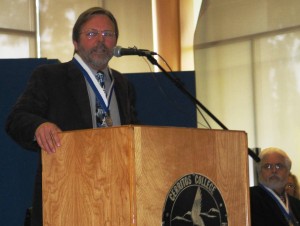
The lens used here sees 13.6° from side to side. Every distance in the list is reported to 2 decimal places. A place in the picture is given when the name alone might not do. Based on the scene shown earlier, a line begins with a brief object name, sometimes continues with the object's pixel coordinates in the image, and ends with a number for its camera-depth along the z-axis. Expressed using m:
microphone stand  5.72
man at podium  4.49
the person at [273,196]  8.69
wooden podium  3.50
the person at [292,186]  11.84
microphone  5.09
